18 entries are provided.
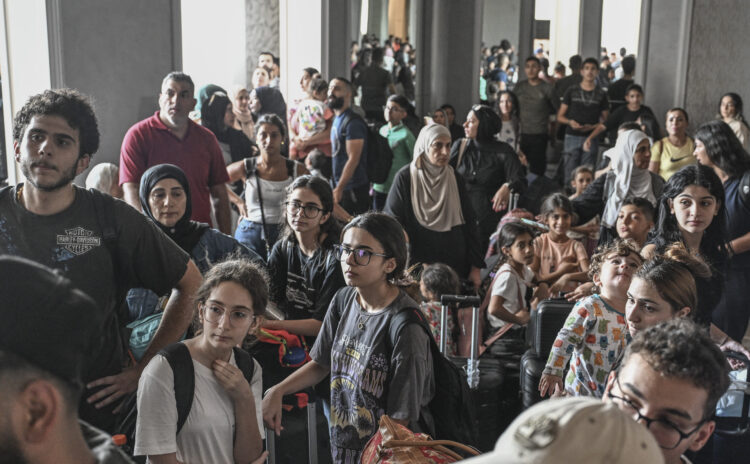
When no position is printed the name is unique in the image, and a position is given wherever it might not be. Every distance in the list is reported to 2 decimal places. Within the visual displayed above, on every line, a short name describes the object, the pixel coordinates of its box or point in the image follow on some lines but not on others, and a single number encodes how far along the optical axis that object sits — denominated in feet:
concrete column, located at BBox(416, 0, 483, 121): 44.80
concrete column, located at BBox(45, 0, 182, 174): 20.02
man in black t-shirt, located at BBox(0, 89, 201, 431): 8.18
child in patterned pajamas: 10.67
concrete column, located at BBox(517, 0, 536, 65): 66.64
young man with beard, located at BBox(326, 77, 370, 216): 24.08
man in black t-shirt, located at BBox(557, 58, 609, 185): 36.37
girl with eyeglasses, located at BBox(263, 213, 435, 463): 9.11
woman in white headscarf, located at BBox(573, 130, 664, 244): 20.99
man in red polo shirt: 16.55
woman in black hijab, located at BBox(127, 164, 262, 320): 12.50
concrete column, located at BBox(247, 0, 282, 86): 46.01
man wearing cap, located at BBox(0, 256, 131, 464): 3.67
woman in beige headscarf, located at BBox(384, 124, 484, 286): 19.35
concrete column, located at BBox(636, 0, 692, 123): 37.27
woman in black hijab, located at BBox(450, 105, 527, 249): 23.91
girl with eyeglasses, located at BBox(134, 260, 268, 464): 8.29
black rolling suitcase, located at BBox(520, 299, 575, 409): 12.82
